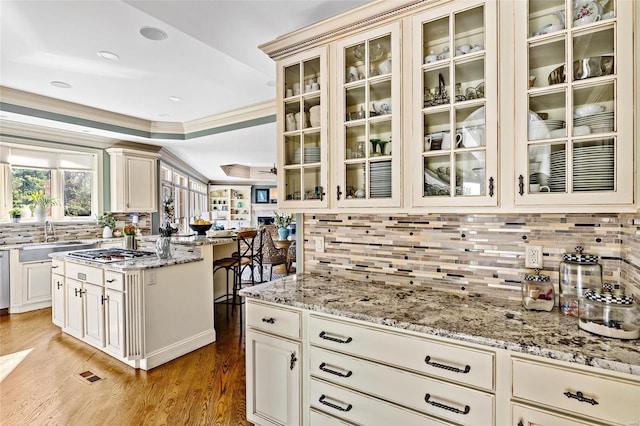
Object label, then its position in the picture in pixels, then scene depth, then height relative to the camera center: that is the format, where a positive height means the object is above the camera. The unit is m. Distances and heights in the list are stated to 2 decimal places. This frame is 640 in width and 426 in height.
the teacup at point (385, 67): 1.77 +0.79
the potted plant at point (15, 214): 4.55 -0.03
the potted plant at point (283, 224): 7.41 -0.35
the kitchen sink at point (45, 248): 4.39 -0.52
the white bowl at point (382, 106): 1.81 +0.59
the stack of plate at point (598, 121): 1.28 +0.35
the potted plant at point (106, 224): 5.41 -0.21
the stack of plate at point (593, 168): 1.28 +0.16
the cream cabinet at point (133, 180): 5.52 +0.55
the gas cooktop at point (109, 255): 3.10 -0.44
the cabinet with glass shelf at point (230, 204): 12.69 +0.28
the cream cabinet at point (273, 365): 1.70 -0.85
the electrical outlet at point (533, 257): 1.62 -0.24
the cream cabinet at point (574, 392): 1.03 -0.62
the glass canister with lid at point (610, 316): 1.17 -0.40
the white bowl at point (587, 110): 1.32 +0.41
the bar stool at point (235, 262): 3.87 -0.63
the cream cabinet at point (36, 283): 4.41 -0.98
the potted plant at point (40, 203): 4.77 +0.14
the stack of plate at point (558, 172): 1.36 +0.16
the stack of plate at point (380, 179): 1.77 +0.17
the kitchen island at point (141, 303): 2.77 -0.86
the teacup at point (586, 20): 1.31 +0.78
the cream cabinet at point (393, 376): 1.26 -0.72
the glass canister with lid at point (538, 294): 1.49 -0.40
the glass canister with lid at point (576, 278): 1.43 -0.31
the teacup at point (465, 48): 1.57 +0.79
